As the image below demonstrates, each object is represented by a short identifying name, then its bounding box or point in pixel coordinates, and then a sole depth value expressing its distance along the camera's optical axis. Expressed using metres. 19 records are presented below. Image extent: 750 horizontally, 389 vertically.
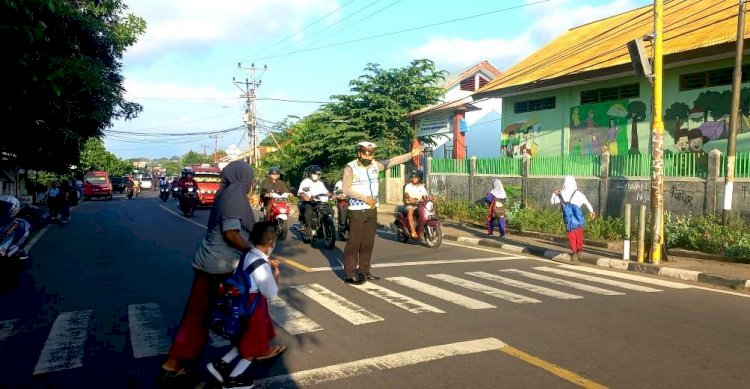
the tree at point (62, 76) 4.79
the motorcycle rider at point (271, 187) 13.68
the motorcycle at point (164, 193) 37.00
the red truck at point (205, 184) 25.84
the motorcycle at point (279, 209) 13.55
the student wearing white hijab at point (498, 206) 14.31
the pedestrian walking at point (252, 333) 4.11
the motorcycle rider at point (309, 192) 12.91
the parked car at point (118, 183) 59.12
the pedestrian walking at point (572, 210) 10.77
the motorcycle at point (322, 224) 12.14
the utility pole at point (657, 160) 10.22
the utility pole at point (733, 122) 11.42
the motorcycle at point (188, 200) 22.25
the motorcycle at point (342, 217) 12.58
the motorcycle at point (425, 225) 12.45
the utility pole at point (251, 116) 43.34
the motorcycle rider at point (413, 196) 12.85
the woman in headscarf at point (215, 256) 4.40
